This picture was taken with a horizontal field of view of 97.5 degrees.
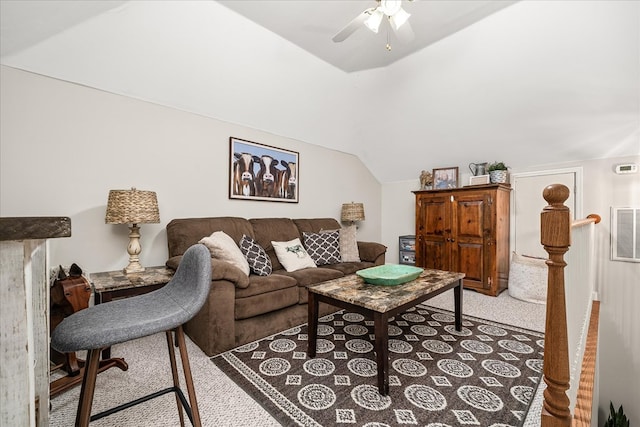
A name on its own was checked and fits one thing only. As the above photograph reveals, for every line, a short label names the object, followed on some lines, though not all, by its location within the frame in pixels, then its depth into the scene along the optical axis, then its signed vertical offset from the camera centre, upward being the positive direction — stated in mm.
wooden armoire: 3676 -306
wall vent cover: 3143 -255
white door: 3662 +110
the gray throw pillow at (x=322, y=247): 3553 -464
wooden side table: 2033 -556
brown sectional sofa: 2135 -687
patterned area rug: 1500 -1081
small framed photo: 4363 +535
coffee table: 1649 -594
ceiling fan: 1927 +1392
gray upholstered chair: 936 -406
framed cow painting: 3516 +525
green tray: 2209 -527
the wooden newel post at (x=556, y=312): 928 -344
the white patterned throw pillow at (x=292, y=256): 3127 -511
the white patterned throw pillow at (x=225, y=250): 2502 -356
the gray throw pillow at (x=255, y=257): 2793 -470
